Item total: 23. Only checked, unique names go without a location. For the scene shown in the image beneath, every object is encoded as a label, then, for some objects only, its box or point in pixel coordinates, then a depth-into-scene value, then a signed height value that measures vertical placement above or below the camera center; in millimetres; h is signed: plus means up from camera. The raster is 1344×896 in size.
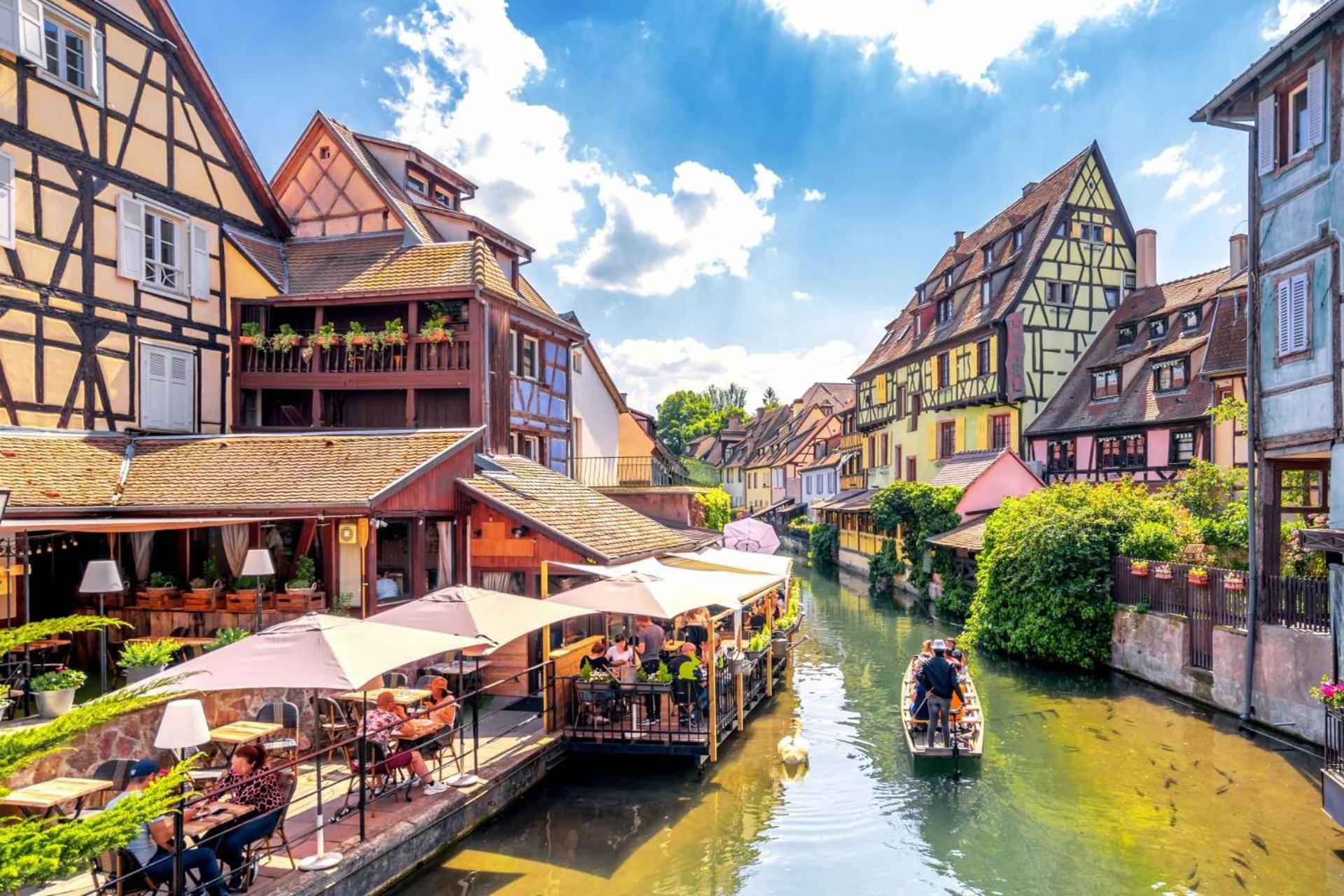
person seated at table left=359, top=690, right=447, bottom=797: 9875 -3321
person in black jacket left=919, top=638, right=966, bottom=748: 12508 -3505
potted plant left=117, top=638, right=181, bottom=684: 11508 -2879
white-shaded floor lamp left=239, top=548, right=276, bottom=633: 13188 -1795
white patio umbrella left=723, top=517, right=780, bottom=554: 28391 -2942
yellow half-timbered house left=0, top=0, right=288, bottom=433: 15281 +4574
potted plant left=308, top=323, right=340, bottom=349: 19141 +2516
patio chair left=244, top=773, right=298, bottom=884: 7707 -3713
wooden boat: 12633 -4336
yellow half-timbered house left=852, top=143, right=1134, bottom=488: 33906 +5875
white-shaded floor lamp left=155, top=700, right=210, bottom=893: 6852 -2321
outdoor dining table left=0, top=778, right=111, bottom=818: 7465 -3164
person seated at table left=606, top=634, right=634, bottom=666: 14055 -3437
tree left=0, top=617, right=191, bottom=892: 3822 -1783
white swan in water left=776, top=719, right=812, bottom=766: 13617 -4854
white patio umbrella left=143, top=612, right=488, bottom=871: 7945 -2062
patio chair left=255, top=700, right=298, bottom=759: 9844 -3387
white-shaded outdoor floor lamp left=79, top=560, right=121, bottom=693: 12219 -1889
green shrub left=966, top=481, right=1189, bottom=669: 19281 -2821
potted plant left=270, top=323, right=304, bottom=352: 19297 +2507
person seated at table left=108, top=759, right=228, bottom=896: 6992 -3361
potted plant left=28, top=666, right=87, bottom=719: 10570 -3030
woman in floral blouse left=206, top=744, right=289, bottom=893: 7582 -3284
